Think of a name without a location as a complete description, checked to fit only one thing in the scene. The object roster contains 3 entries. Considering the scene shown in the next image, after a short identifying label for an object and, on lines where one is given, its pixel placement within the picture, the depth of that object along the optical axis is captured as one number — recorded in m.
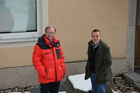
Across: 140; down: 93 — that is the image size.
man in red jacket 4.11
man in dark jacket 4.06
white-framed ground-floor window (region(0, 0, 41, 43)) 5.81
